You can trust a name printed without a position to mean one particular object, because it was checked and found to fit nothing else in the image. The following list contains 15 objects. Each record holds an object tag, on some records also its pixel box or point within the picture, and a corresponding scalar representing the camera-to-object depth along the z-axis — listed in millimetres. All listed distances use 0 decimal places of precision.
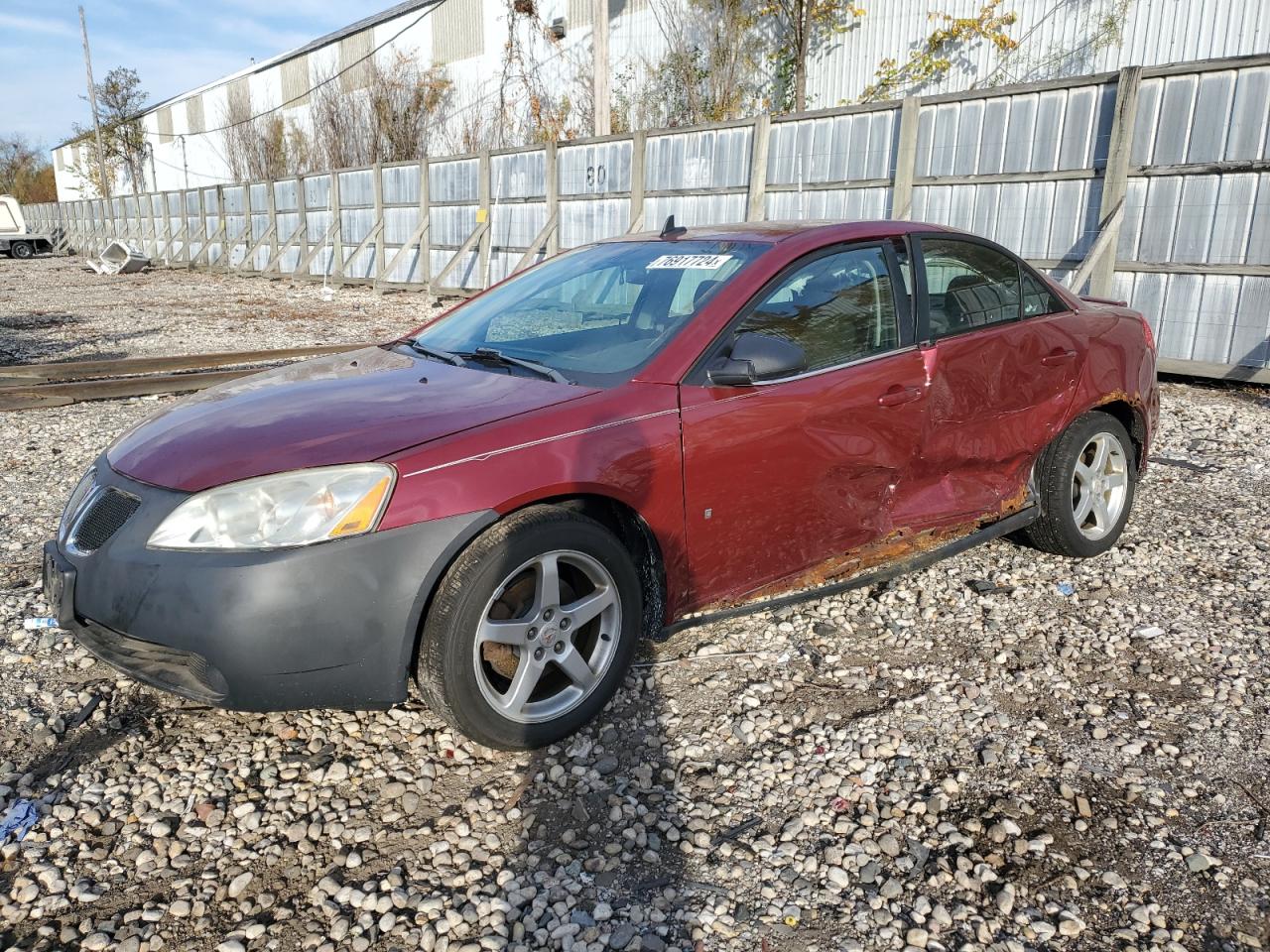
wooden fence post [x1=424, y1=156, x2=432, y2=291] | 20938
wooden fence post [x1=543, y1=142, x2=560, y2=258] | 17141
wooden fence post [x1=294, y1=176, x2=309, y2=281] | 27250
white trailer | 42938
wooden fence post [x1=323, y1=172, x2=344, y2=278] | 25025
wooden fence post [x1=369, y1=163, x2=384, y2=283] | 22766
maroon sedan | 2469
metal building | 15078
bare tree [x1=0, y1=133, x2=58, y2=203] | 82800
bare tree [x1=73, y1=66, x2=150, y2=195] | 57969
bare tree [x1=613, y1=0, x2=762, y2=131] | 21625
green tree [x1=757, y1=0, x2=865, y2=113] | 19625
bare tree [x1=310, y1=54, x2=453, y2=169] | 32094
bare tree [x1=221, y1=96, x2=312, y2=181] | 38688
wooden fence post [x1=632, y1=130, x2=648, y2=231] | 15156
